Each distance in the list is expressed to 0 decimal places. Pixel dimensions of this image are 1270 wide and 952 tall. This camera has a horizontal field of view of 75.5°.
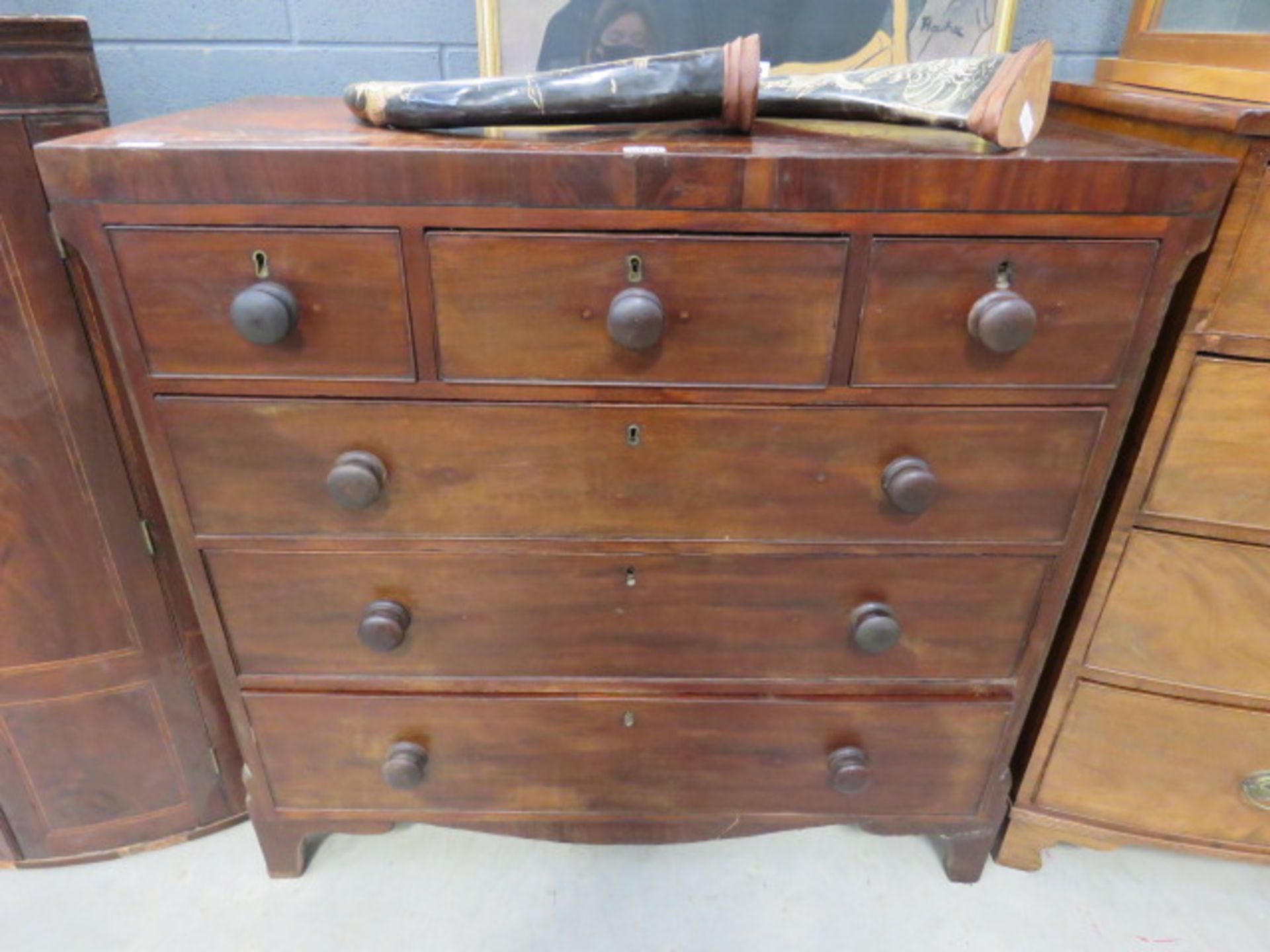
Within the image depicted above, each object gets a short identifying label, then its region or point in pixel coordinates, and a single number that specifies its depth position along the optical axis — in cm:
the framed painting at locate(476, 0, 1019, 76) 126
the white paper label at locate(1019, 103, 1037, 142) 80
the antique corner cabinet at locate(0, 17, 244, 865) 93
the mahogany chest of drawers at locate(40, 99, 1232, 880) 80
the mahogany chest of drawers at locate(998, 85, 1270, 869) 90
